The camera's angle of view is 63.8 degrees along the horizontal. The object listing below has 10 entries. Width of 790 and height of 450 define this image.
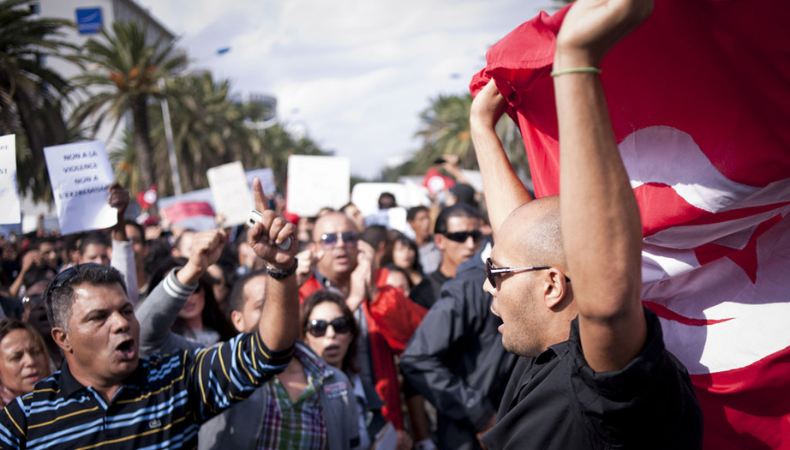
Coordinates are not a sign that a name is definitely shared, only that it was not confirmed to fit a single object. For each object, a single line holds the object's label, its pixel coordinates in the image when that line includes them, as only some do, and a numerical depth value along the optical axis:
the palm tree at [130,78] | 20.66
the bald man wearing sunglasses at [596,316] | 1.26
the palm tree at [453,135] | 25.66
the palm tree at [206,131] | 28.20
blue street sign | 53.19
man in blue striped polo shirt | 2.40
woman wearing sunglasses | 3.72
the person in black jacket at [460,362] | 3.47
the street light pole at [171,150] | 25.86
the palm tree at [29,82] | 12.08
